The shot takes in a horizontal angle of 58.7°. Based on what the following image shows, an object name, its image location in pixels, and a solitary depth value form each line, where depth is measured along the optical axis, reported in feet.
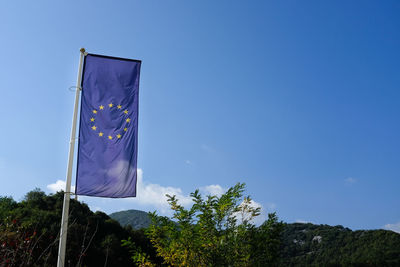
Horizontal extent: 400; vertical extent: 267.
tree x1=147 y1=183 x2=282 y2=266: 23.34
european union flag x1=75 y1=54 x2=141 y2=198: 27.04
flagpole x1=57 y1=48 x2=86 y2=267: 25.07
